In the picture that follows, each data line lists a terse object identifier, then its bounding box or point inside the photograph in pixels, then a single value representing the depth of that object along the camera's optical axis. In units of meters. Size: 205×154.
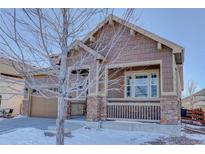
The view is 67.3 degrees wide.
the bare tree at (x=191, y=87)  21.97
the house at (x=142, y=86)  6.81
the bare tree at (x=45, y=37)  3.05
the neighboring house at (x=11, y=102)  12.42
